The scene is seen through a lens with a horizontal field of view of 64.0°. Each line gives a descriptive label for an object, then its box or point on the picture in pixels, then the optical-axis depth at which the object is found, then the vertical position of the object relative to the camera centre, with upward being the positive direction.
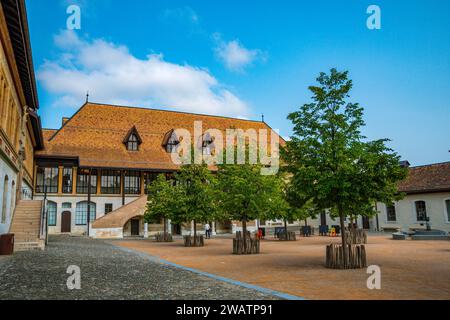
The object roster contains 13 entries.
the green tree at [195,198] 25.02 +1.16
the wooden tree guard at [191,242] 24.35 -1.81
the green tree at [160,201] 26.70 +1.11
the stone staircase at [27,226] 16.84 -0.37
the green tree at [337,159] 12.01 +1.79
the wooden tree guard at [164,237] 29.91 -1.77
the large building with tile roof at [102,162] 36.38 +5.62
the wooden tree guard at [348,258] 12.11 -1.55
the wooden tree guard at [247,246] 18.23 -1.61
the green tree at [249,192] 19.06 +1.13
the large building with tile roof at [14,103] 15.16 +6.54
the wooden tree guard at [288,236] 28.34 -1.86
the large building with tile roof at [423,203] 31.20 +0.63
